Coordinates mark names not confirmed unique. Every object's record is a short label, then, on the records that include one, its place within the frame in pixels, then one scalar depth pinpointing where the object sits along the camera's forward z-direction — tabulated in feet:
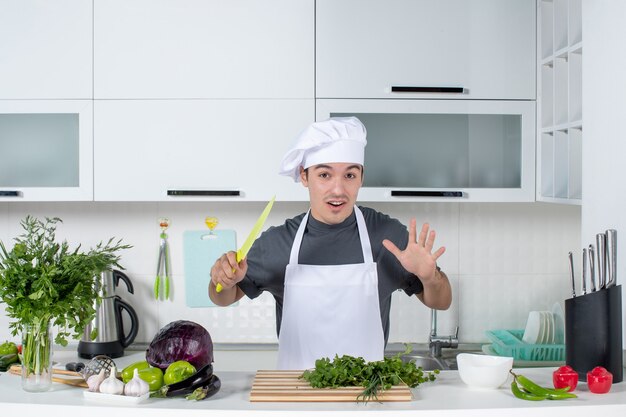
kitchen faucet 10.32
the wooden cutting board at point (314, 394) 5.64
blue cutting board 10.59
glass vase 5.95
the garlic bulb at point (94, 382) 5.81
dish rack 9.65
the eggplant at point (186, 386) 5.74
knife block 6.48
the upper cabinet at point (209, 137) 9.32
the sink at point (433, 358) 9.89
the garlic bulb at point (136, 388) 5.65
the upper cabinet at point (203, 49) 9.32
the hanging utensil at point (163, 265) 10.57
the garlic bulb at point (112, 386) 5.69
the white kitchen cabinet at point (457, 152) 9.48
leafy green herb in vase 5.82
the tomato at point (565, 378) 6.00
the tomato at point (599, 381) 5.98
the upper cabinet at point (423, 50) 9.32
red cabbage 6.05
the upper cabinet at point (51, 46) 9.32
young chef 7.91
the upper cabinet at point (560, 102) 8.46
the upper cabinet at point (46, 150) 9.36
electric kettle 9.73
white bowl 5.95
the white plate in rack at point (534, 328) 9.88
